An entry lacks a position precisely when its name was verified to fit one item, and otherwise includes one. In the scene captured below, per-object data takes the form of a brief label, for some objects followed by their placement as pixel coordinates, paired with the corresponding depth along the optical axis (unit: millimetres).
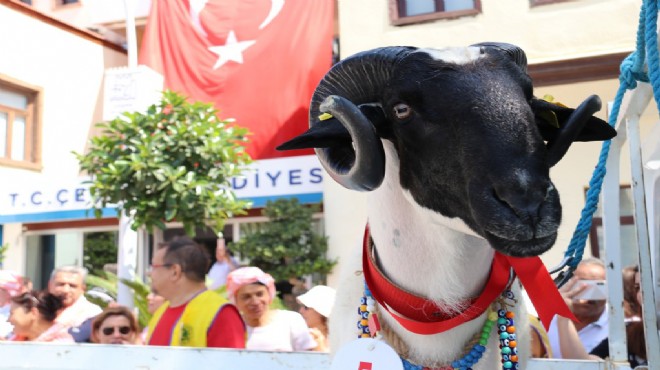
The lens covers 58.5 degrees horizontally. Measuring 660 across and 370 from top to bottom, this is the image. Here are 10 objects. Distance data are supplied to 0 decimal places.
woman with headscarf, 4191
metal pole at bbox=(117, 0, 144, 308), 7902
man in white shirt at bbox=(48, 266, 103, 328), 4688
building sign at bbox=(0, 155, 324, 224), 10477
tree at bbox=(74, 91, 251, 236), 6820
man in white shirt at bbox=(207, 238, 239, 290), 8445
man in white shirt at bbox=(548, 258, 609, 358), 4043
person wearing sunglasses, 3889
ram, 1345
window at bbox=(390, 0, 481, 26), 9133
